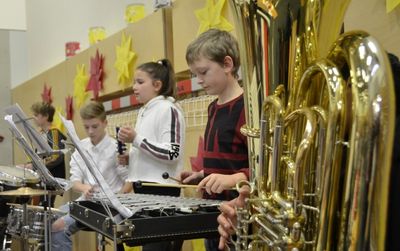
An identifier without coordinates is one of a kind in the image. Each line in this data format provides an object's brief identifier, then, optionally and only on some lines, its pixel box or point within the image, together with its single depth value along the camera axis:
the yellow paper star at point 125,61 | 3.21
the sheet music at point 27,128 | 2.07
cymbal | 2.44
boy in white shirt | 2.66
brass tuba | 0.59
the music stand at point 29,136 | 2.07
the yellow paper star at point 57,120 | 4.49
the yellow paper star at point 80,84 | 4.05
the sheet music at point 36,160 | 2.07
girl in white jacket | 2.03
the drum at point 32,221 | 2.58
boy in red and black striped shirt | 1.45
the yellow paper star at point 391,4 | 1.23
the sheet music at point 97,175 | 1.32
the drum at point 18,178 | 2.57
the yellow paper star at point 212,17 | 2.23
